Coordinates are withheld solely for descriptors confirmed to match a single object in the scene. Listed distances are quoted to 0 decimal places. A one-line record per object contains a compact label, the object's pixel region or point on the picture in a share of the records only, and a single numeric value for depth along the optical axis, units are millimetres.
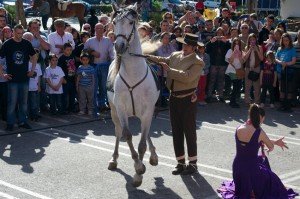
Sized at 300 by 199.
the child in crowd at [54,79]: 13852
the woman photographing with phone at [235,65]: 15688
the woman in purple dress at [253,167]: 8180
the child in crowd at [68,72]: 14113
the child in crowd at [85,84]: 14117
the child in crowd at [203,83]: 15703
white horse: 8914
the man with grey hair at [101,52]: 14492
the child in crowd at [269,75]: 15539
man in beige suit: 9492
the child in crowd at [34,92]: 13430
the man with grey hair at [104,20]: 17656
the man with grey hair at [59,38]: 14484
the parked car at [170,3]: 42781
